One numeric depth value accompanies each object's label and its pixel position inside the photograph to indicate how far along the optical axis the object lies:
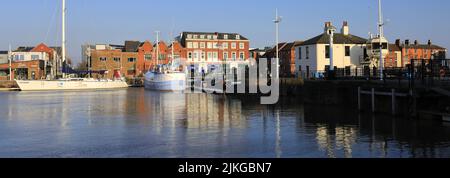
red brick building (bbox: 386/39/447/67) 98.50
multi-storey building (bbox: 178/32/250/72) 130.62
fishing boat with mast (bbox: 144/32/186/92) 83.56
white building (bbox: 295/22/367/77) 64.62
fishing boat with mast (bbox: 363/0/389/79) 57.25
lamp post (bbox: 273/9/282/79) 66.35
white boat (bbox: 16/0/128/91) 91.88
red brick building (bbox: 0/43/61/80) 114.06
